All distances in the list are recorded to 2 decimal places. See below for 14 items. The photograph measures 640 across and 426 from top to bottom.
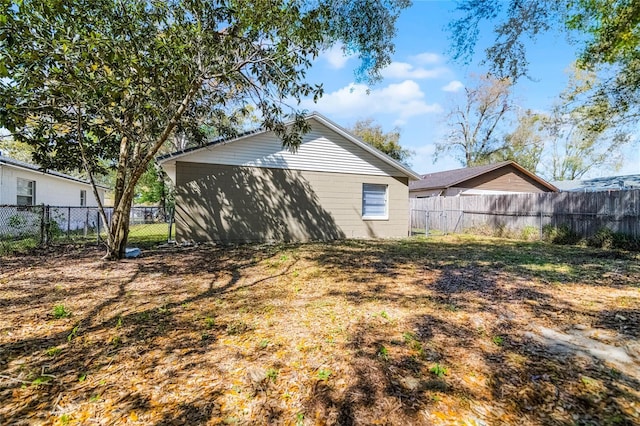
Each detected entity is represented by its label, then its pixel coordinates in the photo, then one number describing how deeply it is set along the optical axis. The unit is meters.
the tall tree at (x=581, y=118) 12.52
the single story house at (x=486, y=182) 19.56
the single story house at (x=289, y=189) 9.87
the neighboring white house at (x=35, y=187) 12.12
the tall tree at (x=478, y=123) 28.55
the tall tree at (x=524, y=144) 29.38
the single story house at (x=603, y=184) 17.71
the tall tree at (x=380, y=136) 28.33
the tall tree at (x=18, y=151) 24.35
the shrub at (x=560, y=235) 11.45
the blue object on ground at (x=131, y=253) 7.61
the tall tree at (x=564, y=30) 7.11
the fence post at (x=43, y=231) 8.95
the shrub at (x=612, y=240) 9.68
